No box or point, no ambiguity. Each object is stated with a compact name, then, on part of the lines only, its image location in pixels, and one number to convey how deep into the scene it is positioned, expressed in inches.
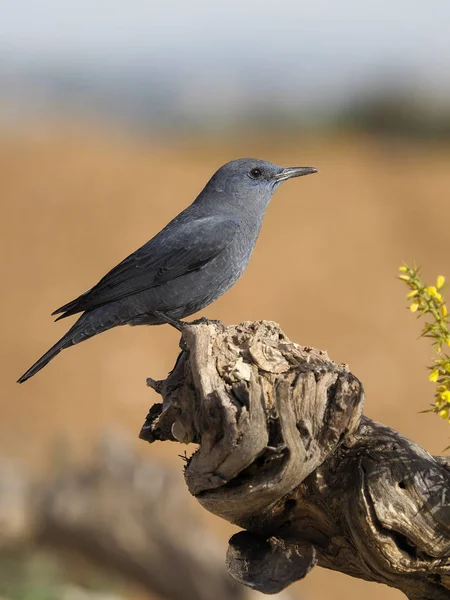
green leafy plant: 333.4
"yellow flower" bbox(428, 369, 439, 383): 333.1
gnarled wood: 370.0
